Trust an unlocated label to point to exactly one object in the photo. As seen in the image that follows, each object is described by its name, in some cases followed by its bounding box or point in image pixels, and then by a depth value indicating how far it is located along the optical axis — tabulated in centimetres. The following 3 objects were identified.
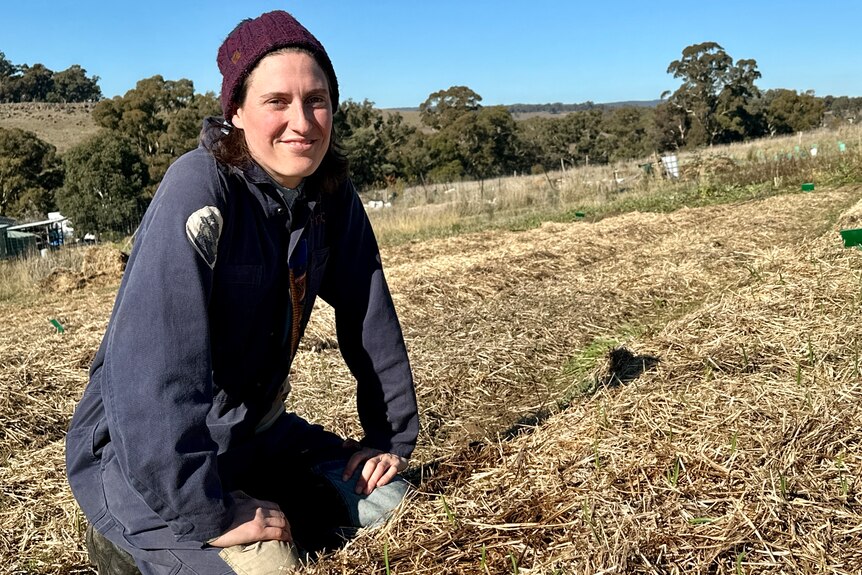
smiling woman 167
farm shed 1748
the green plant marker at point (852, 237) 573
